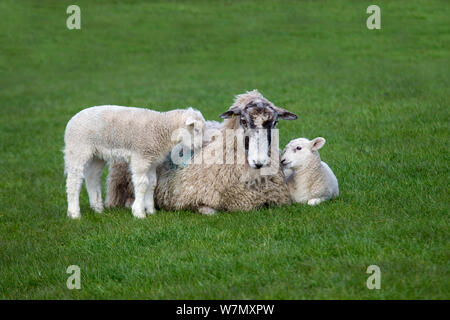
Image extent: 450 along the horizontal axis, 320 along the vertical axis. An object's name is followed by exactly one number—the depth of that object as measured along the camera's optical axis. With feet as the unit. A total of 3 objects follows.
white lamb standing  50.62
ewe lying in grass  50.19
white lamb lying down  50.83
